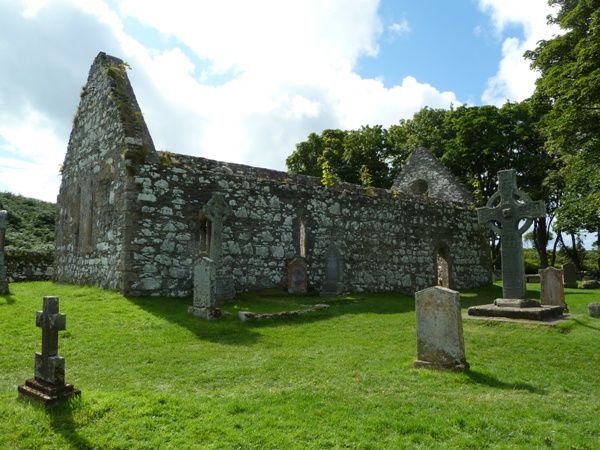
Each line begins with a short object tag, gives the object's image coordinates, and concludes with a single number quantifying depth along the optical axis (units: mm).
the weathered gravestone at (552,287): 12055
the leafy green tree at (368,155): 32188
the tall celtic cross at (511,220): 11281
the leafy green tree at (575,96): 13859
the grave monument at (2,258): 11983
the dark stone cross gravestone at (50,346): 4914
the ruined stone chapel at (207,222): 12008
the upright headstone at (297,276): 14211
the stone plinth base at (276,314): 9812
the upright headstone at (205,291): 9914
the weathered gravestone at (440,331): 6516
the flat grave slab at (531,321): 9755
